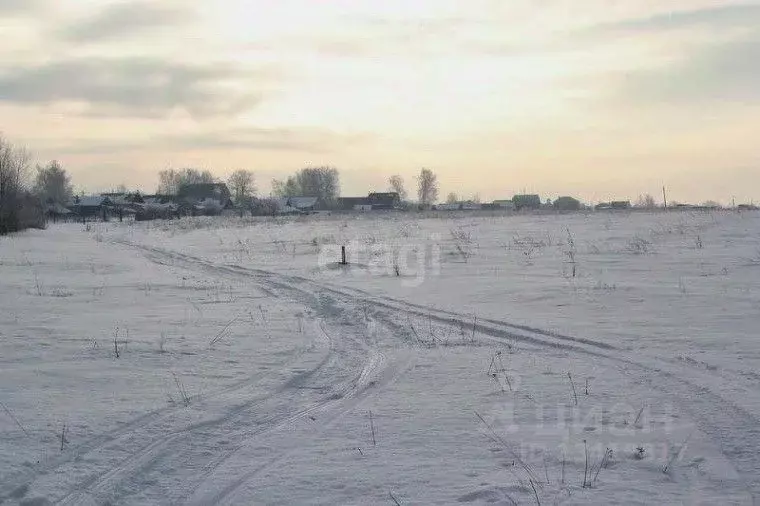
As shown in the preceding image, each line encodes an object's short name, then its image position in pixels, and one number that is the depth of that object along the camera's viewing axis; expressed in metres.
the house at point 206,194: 113.00
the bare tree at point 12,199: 40.03
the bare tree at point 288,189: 158.25
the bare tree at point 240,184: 138.62
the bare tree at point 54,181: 134.00
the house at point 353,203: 124.65
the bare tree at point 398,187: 156.38
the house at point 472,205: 126.31
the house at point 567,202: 135.00
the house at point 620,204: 127.31
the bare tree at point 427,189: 159.50
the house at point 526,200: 146.00
